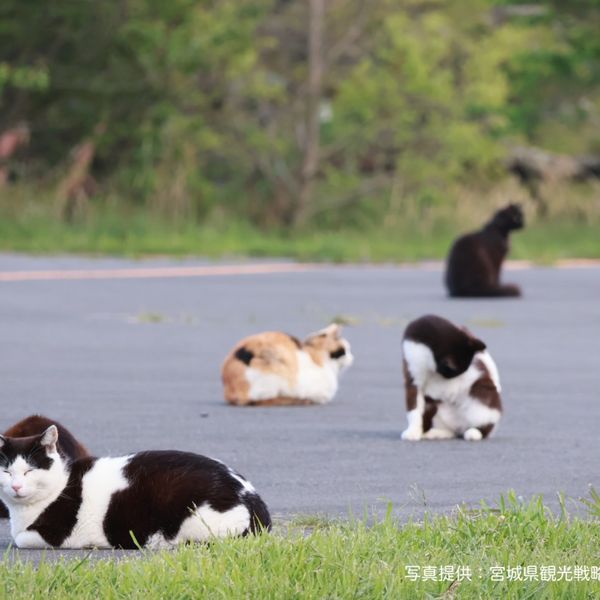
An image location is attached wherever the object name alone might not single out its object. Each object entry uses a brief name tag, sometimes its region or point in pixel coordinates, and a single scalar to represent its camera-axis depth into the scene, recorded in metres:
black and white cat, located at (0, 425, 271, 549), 13.68
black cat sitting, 44.09
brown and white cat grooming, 19.95
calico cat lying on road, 23.64
